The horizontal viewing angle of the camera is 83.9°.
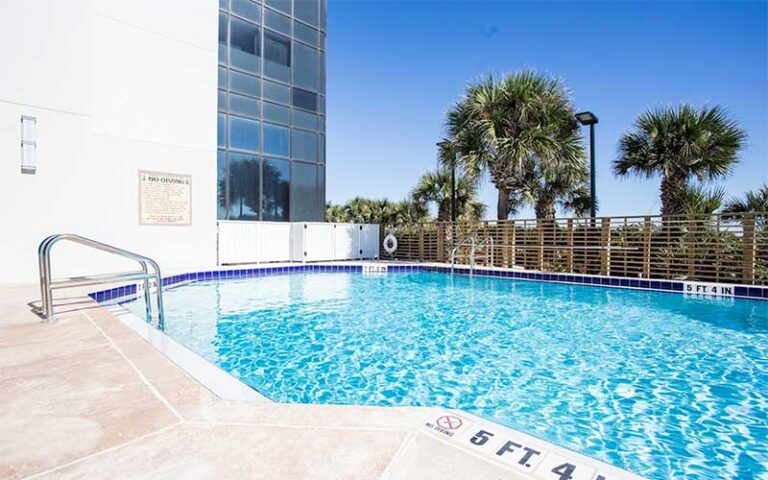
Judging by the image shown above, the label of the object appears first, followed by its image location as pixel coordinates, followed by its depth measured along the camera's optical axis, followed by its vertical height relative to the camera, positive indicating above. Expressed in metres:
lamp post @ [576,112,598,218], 9.86 +2.23
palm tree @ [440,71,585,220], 11.03 +2.71
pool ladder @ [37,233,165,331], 3.78 -0.45
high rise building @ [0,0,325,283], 7.19 +2.44
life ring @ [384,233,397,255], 14.58 -0.33
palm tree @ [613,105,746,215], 9.45 +2.04
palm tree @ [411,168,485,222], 15.73 +1.44
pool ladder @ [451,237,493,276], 10.96 -0.27
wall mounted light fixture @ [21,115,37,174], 7.11 +1.44
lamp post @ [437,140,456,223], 12.10 +2.06
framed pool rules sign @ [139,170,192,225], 9.53 +0.77
